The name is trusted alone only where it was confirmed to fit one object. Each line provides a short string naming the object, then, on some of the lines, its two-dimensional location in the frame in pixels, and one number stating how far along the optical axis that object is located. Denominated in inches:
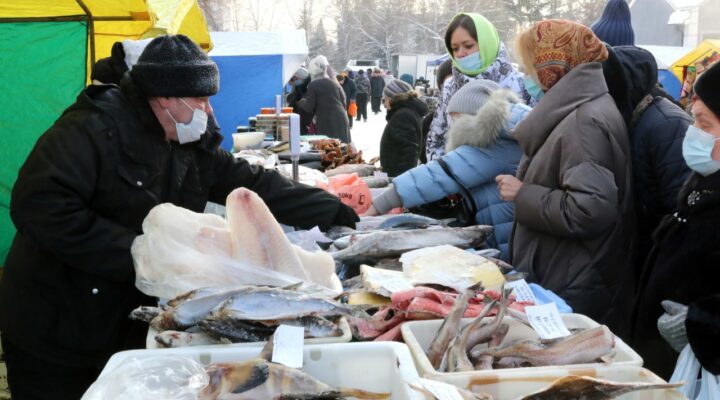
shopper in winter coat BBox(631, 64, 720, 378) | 94.4
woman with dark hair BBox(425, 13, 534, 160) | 190.1
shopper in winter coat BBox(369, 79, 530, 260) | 133.6
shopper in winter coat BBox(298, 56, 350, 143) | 429.1
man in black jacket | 91.6
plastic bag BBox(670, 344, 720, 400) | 88.8
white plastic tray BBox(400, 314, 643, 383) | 62.3
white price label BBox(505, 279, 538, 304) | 88.1
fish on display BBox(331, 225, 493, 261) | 106.8
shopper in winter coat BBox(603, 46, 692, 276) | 123.1
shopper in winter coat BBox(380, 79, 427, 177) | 252.8
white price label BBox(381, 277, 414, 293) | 87.0
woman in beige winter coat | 106.6
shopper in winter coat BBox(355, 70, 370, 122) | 1068.5
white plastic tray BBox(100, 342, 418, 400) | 65.2
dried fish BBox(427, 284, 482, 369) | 71.1
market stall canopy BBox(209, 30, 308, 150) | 467.2
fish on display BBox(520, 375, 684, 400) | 55.7
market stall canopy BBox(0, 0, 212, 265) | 225.9
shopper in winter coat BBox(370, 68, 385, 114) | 1202.6
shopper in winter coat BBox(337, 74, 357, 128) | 889.5
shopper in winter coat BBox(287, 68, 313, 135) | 517.0
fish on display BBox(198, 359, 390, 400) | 57.9
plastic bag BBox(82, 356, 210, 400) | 55.8
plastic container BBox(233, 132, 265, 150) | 257.6
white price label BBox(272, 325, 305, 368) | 62.0
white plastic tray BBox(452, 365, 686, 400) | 61.7
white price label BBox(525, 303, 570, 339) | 72.1
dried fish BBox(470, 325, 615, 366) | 68.1
